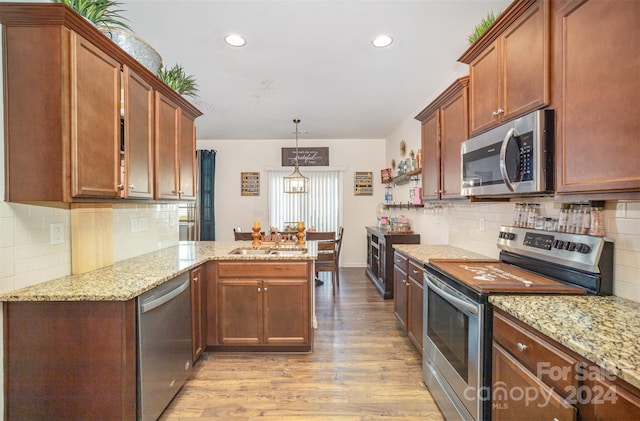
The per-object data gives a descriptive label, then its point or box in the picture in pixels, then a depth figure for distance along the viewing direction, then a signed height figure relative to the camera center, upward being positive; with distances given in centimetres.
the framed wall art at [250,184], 635 +47
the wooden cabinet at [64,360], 149 -72
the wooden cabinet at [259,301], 260 -78
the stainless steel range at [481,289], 144 -41
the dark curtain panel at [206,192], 614 +30
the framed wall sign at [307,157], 626 +100
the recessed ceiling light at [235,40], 255 +138
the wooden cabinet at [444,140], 231 +55
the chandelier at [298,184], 522 +39
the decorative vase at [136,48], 196 +105
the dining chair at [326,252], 422 -61
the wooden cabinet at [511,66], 147 +76
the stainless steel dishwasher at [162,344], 162 -80
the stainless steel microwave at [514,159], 143 +25
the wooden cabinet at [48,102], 144 +50
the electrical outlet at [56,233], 177 -14
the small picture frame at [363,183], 637 +48
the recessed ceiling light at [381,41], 256 +138
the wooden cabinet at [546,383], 85 -57
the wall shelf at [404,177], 404 +44
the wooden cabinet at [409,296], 249 -78
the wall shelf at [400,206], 445 +1
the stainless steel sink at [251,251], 304 -44
